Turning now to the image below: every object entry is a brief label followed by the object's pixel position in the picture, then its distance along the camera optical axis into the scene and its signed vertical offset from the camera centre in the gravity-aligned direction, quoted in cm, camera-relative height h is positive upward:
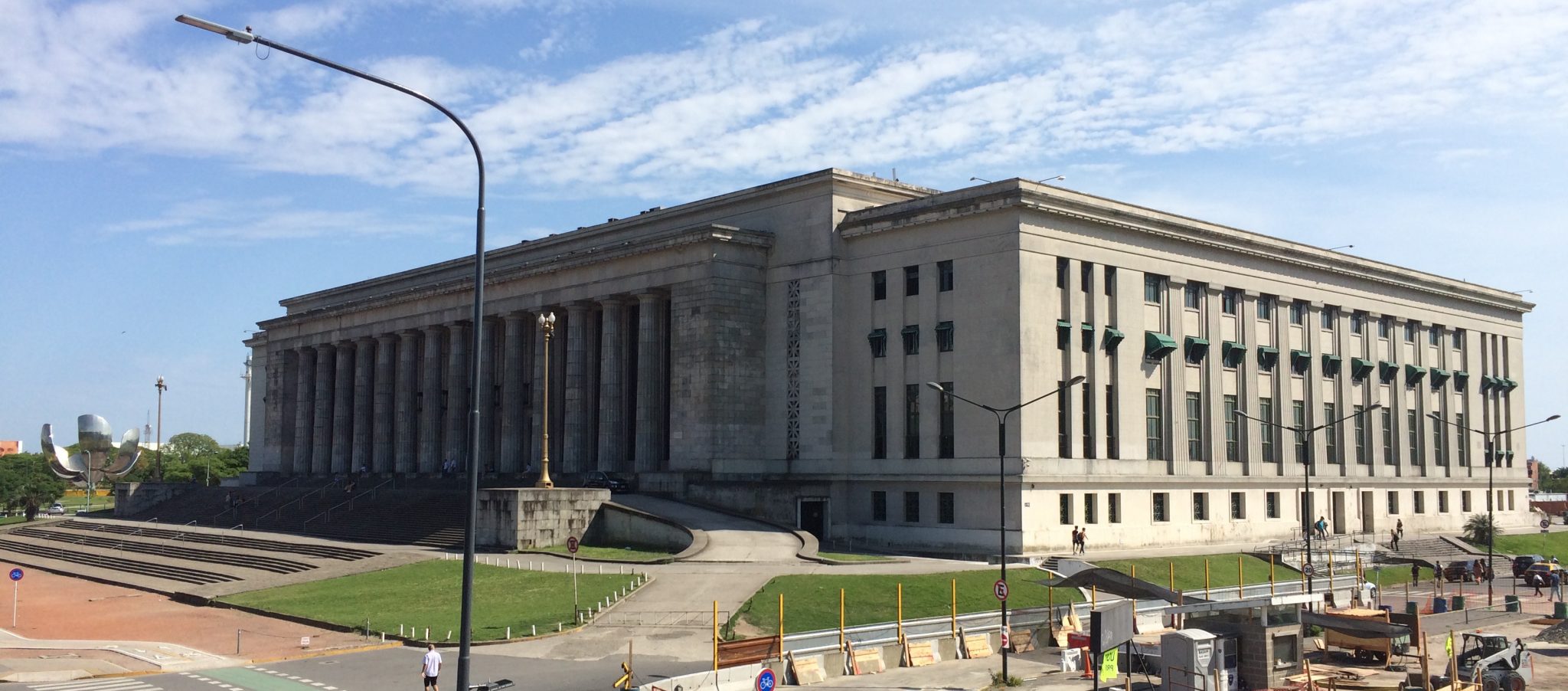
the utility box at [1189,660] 3102 -489
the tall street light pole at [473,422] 2180 +44
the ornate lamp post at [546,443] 6166 +24
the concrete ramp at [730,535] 5738 -396
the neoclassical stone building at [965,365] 6512 +469
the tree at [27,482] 14510 -397
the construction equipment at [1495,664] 3497 -569
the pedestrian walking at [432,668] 2994 -491
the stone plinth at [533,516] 6225 -321
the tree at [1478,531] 8412 -502
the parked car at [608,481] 7344 -180
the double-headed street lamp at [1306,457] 5283 -31
